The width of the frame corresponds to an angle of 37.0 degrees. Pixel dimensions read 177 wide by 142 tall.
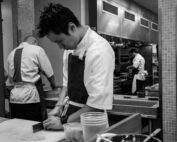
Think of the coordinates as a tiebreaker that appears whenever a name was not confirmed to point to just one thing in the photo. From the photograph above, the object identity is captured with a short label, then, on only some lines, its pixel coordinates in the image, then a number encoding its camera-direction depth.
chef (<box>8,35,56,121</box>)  3.20
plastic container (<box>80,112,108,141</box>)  1.37
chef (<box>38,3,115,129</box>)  1.71
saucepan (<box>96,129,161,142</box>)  1.12
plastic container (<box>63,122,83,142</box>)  1.46
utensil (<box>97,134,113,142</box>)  1.11
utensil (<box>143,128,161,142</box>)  1.09
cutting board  1.58
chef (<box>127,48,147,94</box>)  6.71
